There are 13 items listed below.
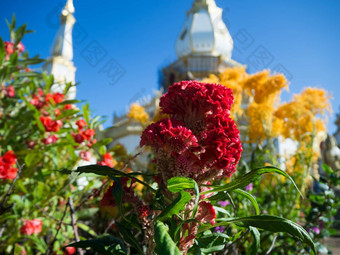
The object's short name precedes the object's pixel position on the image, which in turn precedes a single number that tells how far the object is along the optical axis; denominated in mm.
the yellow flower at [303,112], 1215
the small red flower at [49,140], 980
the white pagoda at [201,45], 10820
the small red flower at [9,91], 1121
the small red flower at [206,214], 375
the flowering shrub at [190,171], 347
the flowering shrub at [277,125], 1040
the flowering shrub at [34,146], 878
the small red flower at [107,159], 944
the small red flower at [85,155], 953
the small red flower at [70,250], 896
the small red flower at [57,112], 1072
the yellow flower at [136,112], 2558
